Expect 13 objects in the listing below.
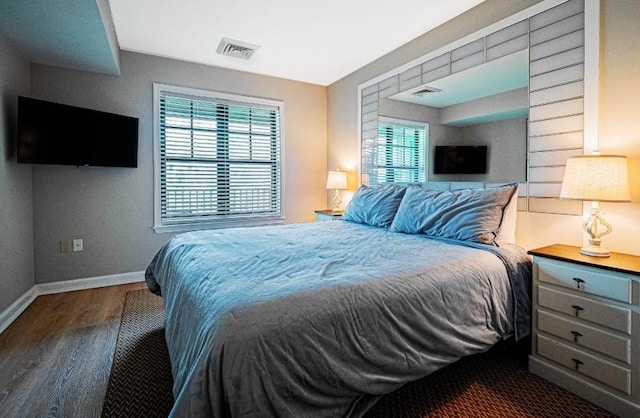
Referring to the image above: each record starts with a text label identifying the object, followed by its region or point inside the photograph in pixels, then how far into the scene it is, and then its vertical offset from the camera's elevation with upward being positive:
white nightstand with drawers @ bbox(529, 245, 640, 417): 1.47 -0.61
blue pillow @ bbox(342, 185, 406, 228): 2.83 +0.01
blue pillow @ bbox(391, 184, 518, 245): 2.07 -0.05
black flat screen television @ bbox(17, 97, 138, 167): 2.69 +0.64
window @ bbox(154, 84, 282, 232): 3.65 +0.56
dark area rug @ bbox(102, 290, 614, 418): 1.54 -0.98
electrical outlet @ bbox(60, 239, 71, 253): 3.21 -0.42
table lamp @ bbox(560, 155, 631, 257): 1.62 +0.12
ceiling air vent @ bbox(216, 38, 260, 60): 3.19 +1.64
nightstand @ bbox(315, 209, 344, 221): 3.79 -0.11
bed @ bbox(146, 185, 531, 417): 1.02 -0.42
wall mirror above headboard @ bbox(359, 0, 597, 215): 2.02 +0.84
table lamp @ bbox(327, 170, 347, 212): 3.97 +0.32
